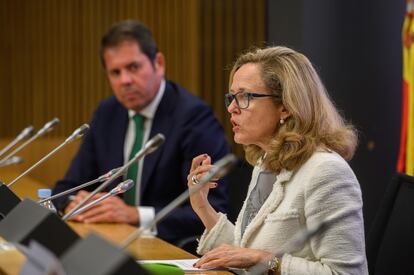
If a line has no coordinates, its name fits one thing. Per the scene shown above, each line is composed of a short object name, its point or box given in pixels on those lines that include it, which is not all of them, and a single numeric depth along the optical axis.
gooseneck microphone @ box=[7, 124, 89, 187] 5.39
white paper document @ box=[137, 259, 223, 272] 5.05
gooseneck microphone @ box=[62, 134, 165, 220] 4.00
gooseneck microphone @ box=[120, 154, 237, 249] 3.11
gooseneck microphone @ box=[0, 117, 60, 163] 5.97
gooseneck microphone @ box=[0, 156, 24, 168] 6.49
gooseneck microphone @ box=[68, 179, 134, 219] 4.81
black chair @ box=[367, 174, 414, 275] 5.38
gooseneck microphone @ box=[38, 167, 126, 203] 4.69
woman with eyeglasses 4.80
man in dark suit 8.29
